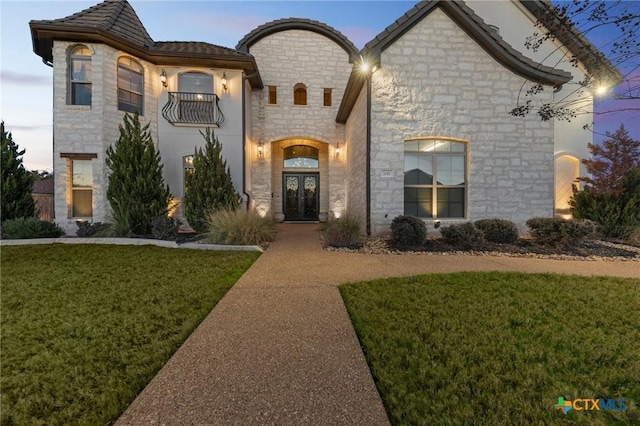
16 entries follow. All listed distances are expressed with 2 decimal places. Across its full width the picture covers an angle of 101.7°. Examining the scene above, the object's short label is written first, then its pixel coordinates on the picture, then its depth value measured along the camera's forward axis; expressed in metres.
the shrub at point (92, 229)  7.72
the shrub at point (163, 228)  7.57
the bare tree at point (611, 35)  2.74
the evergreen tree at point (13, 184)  7.77
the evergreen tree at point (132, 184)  7.80
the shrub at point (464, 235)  6.62
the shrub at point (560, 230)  6.37
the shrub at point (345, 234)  7.02
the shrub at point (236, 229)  7.11
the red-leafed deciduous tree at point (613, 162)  8.03
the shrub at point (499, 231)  7.12
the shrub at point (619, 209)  7.93
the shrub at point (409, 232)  6.65
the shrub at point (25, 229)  7.12
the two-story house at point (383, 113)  7.83
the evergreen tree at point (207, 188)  8.67
